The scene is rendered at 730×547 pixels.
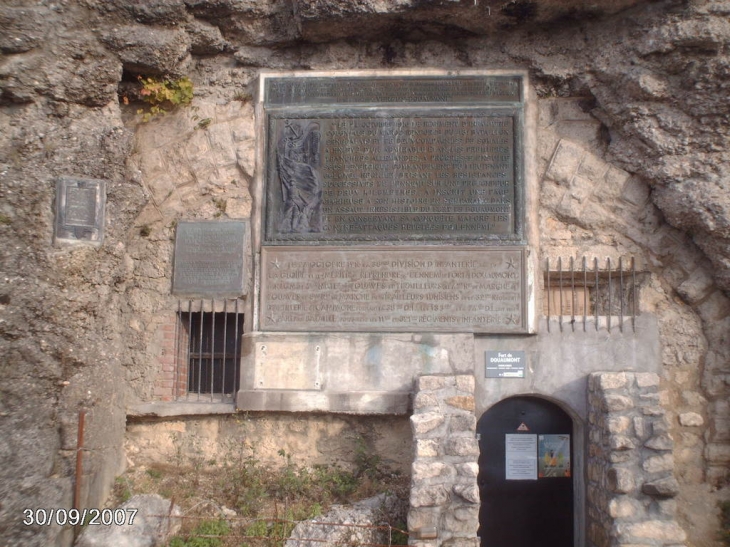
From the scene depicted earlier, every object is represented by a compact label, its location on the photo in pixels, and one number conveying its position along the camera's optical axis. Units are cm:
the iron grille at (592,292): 620
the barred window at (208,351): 646
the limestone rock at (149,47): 614
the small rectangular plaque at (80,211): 573
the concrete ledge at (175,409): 623
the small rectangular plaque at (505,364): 612
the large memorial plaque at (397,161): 635
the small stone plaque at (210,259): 644
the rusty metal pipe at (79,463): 541
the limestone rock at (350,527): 519
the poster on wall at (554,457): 625
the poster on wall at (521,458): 624
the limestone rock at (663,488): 505
